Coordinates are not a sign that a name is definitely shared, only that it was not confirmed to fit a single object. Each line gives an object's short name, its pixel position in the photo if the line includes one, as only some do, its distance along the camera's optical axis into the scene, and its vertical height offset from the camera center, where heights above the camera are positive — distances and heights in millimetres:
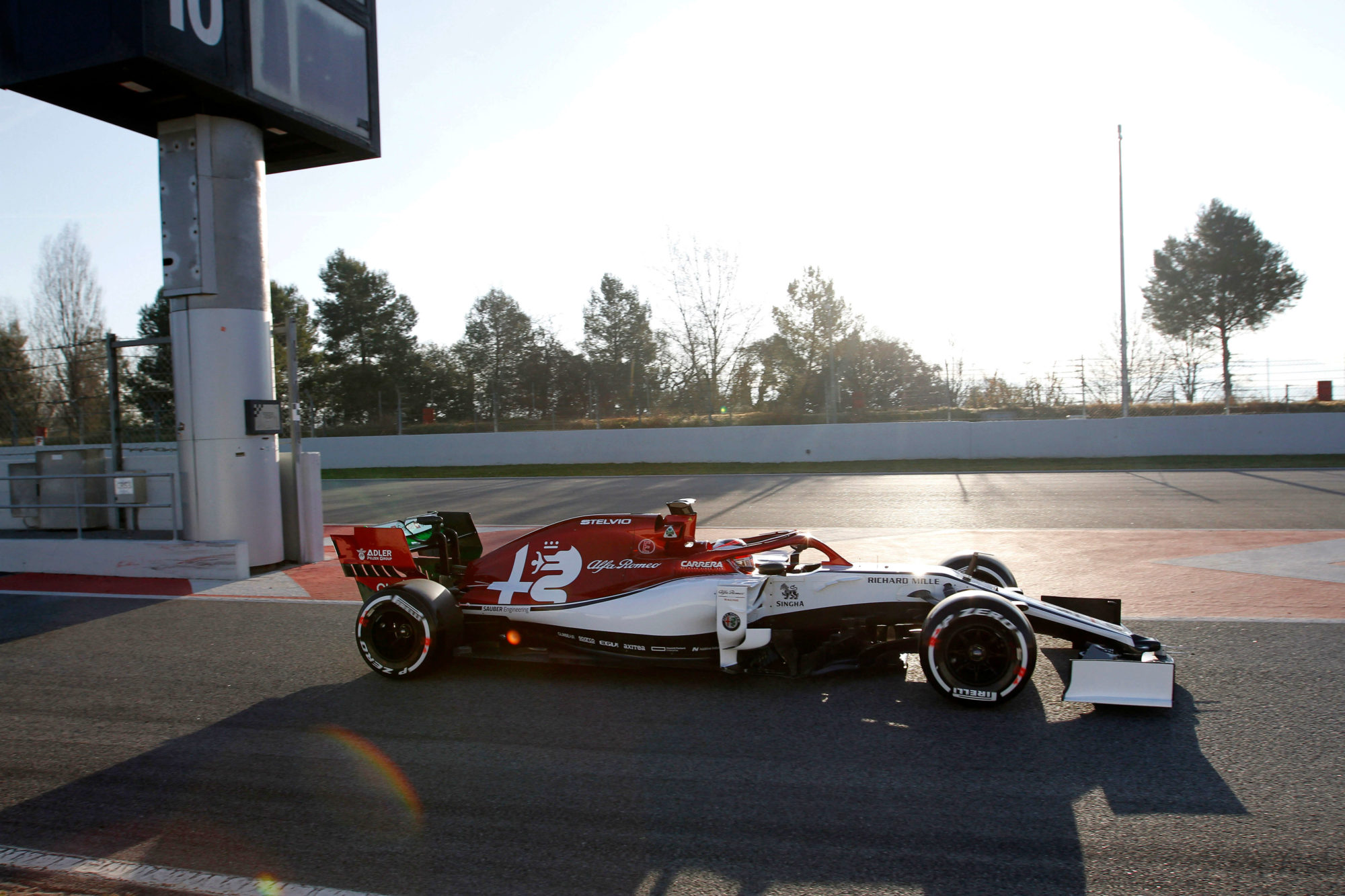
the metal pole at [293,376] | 9594 +790
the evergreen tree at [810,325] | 40281 +5145
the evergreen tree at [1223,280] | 38781 +6641
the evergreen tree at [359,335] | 45219 +5816
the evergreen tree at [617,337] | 44094 +5287
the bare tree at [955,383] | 28125 +1460
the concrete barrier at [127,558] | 9336 -1330
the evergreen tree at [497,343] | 45031 +5247
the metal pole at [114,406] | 10078 +485
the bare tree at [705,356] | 39062 +3584
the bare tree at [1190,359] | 37053 +2924
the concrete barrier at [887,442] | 23109 -444
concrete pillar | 9234 +1505
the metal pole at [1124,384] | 25812 +1182
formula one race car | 4543 -1118
